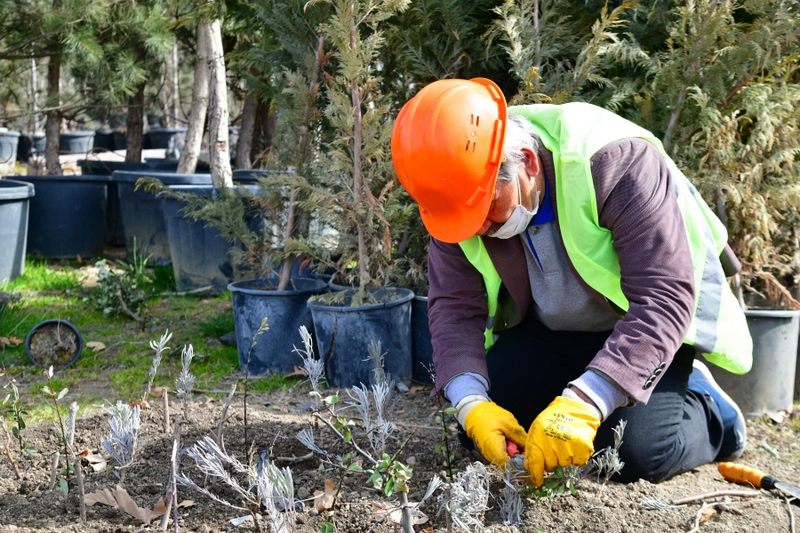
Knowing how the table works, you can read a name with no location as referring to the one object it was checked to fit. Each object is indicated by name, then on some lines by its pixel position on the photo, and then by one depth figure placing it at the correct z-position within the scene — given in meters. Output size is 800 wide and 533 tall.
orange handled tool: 2.67
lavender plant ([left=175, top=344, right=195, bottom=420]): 2.60
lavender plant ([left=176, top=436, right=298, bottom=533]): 2.00
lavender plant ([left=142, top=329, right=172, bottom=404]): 2.60
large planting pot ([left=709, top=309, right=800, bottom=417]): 3.57
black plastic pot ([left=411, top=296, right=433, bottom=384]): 4.17
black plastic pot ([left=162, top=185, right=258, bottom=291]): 5.84
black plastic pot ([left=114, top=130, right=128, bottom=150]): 16.09
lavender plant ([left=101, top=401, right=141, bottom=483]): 2.51
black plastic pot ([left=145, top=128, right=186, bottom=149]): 14.93
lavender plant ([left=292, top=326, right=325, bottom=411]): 2.51
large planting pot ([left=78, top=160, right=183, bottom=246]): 7.48
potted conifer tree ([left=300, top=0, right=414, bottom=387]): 3.96
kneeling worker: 2.39
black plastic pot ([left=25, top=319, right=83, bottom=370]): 4.46
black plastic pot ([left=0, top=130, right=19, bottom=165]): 14.65
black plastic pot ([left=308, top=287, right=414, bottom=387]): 3.99
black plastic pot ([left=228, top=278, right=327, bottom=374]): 4.32
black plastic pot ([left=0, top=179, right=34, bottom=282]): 6.10
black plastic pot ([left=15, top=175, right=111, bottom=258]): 7.02
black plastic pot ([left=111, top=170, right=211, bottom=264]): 6.72
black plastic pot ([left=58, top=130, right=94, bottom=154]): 16.86
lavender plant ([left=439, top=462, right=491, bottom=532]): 2.20
